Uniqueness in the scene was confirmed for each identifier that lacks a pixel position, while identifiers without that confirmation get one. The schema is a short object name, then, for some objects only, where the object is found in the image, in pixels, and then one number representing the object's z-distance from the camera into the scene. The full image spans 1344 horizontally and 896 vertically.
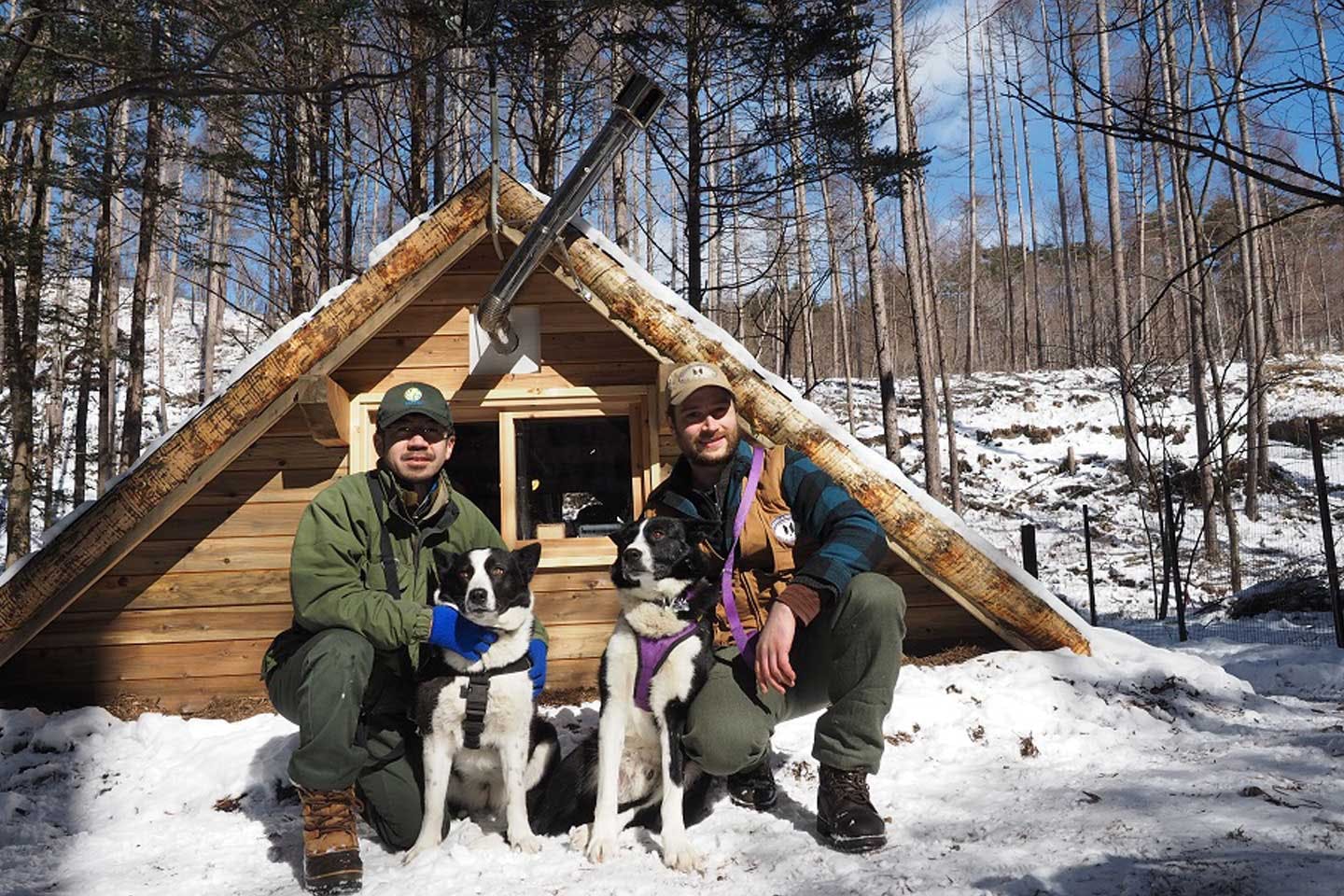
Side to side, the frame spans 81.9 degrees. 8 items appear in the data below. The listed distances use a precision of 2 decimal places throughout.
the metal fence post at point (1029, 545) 7.18
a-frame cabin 3.64
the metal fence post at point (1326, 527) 5.60
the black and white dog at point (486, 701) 2.60
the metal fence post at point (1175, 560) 6.57
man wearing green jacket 2.45
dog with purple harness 2.49
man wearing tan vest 2.51
